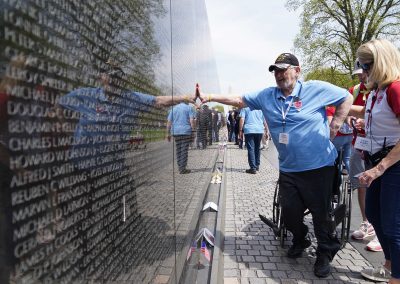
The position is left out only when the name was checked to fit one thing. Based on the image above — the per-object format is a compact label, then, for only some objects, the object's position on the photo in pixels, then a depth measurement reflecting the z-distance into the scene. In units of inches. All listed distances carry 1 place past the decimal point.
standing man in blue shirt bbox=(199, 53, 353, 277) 136.2
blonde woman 105.6
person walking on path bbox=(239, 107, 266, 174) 405.1
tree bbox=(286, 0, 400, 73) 953.5
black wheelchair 145.8
